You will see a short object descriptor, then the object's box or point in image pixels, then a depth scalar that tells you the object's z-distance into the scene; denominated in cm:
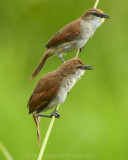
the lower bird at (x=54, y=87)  864
